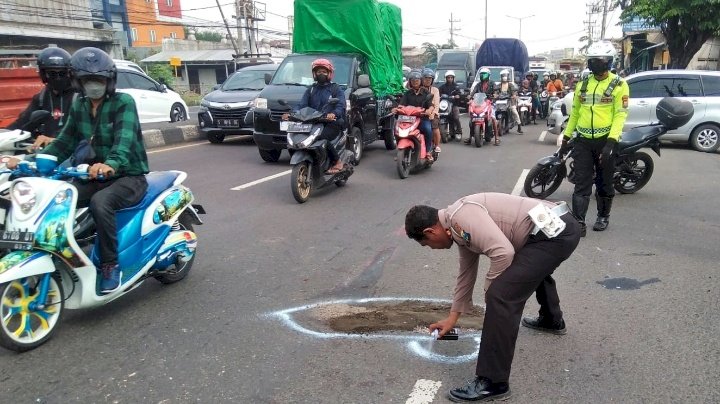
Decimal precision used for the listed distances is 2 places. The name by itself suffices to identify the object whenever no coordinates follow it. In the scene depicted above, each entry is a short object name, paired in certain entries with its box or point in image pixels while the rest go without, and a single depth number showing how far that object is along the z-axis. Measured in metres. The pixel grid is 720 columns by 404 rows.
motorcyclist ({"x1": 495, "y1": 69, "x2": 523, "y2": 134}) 15.16
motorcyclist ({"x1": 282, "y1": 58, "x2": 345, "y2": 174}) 7.99
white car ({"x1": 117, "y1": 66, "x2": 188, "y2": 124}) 14.19
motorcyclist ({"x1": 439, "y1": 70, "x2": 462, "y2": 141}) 13.73
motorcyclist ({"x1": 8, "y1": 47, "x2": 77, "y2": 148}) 5.35
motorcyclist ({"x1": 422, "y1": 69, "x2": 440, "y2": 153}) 9.64
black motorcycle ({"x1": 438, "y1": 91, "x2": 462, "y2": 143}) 13.59
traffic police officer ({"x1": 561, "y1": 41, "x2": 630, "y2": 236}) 5.95
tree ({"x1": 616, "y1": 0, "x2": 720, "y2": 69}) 20.41
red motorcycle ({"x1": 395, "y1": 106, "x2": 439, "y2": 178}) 9.34
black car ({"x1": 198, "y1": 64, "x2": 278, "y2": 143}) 13.14
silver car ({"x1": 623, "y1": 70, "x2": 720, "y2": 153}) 12.61
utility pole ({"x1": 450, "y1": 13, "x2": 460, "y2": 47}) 74.56
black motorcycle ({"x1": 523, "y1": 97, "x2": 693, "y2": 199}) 7.49
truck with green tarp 10.68
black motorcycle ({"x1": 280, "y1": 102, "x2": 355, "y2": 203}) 7.66
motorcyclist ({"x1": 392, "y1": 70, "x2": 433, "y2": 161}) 9.67
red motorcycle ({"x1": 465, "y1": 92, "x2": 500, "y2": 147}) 13.16
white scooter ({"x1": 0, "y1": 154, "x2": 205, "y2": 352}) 3.41
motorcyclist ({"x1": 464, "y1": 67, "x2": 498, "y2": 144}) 13.91
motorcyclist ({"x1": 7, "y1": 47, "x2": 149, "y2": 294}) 3.77
